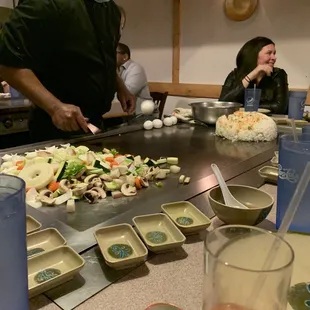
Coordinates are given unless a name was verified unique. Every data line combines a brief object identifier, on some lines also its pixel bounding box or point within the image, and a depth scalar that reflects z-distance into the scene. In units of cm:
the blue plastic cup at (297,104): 181
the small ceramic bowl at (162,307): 48
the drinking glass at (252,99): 185
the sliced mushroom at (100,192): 86
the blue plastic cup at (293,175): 62
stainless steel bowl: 177
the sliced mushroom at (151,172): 99
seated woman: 259
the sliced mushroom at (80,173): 93
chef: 131
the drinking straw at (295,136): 68
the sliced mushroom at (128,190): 89
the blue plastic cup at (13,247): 38
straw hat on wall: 363
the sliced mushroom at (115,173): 94
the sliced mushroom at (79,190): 85
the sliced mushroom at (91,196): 84
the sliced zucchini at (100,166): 97
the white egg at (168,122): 179
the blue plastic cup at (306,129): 91
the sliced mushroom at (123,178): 93
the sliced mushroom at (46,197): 81
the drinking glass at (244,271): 36
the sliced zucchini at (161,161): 113
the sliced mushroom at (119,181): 91
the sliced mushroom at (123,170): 98
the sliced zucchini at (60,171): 91
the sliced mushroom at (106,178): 92
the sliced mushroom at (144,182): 95
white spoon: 75
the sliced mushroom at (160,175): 101
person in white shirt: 343
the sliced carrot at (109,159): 106
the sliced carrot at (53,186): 87
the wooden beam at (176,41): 420
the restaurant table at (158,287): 50
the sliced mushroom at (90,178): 91
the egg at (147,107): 199
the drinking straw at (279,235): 36
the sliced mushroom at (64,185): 85
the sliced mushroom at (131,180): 93
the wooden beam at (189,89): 411
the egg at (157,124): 172
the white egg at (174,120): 182
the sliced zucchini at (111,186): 89
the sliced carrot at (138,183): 93
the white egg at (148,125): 169
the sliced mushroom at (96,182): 90
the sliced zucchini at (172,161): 115
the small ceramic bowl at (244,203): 67
